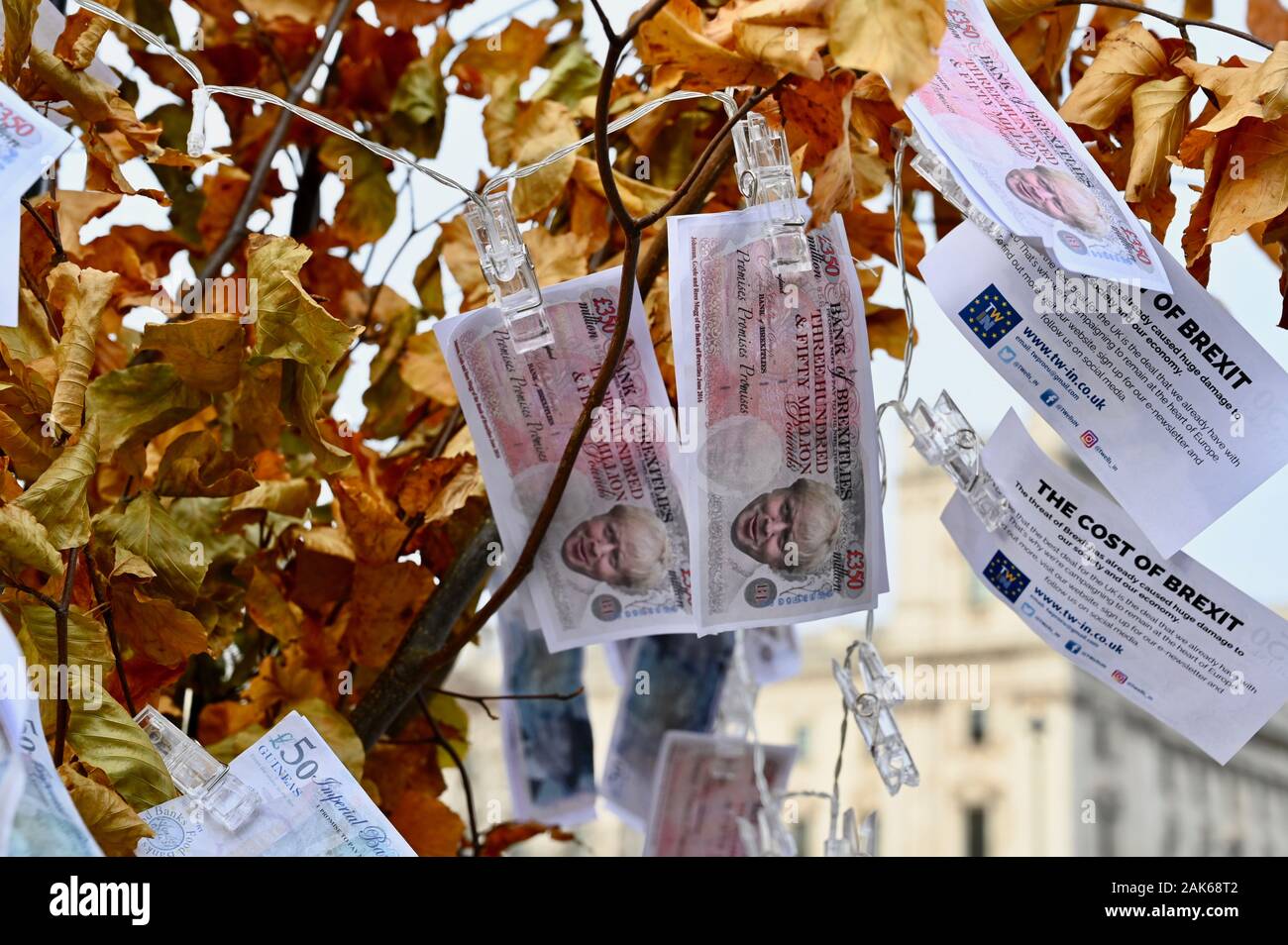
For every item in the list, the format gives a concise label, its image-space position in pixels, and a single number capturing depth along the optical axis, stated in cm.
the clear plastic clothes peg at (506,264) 55
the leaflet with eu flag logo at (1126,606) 57
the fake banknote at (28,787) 33
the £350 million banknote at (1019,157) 46
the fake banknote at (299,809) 48
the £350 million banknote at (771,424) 54
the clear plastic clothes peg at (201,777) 48
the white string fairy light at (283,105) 47
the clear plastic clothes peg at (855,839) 72
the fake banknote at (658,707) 110
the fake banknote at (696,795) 104
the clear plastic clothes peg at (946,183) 47
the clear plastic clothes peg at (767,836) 91
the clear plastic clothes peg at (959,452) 58
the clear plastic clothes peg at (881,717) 62
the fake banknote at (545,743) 102
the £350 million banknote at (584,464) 59
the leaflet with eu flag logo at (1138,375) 52
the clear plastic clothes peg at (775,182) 53
